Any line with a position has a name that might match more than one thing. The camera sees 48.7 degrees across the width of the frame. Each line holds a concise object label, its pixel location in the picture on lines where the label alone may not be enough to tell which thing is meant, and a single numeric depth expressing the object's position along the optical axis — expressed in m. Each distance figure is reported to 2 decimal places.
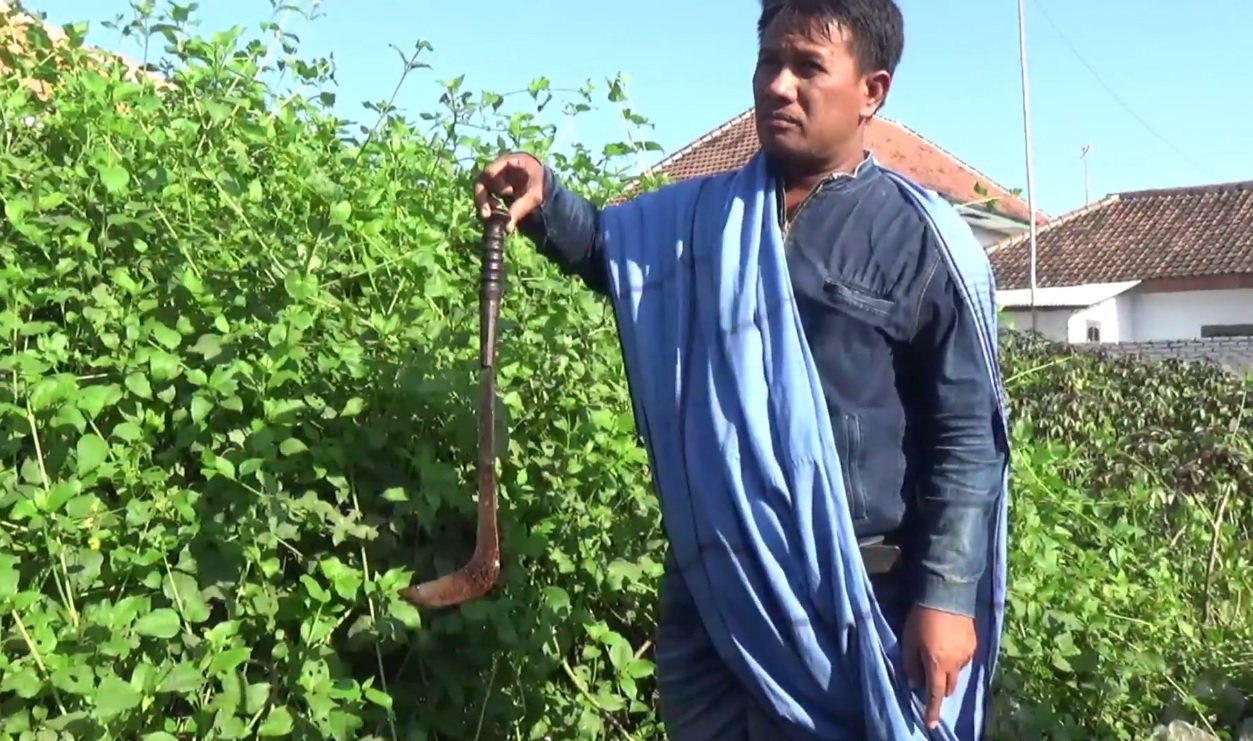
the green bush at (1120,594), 3.17
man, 1.90
